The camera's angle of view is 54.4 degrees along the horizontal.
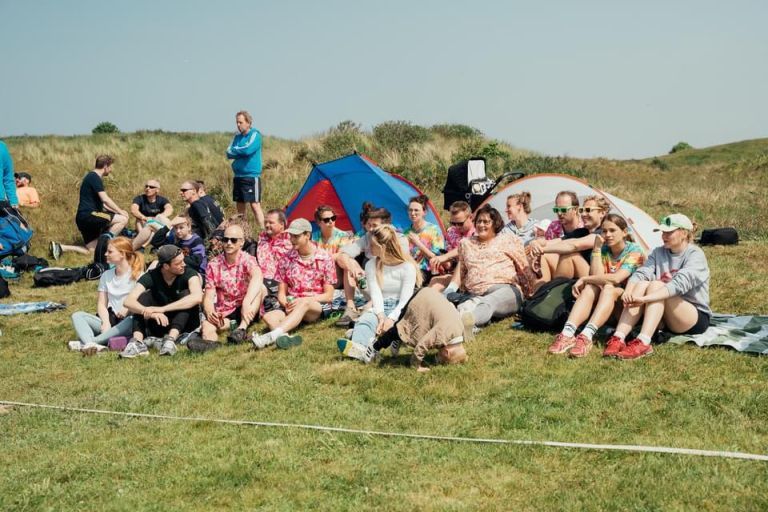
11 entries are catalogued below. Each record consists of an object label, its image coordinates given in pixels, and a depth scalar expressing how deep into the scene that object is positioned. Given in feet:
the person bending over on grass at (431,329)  17.44
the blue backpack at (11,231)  33.32
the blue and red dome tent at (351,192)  31.81
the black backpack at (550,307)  20.49
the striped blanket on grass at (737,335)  17.58
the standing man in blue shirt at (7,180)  32.73
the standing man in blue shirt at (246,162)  32.96
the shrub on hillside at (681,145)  135.44
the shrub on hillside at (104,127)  134.09
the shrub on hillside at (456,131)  65.11
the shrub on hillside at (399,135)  57.62
